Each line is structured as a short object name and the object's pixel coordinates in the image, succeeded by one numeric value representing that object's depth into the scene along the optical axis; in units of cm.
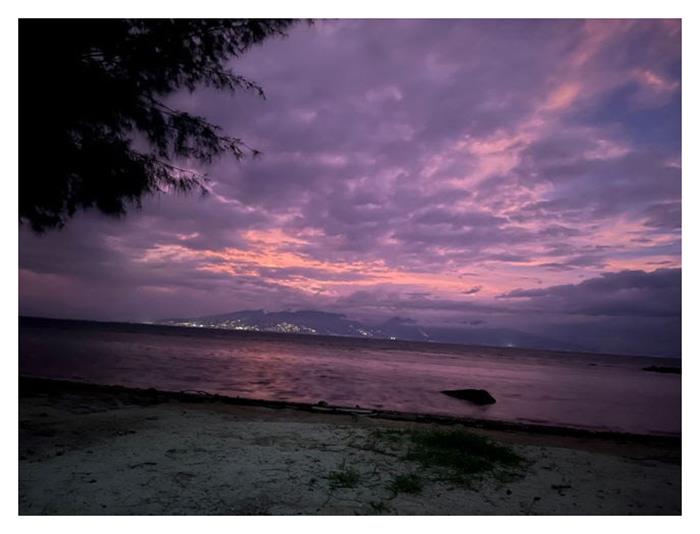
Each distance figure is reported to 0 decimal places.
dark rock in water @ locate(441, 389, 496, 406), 1834
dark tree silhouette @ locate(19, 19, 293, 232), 374
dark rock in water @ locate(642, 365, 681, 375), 6798
